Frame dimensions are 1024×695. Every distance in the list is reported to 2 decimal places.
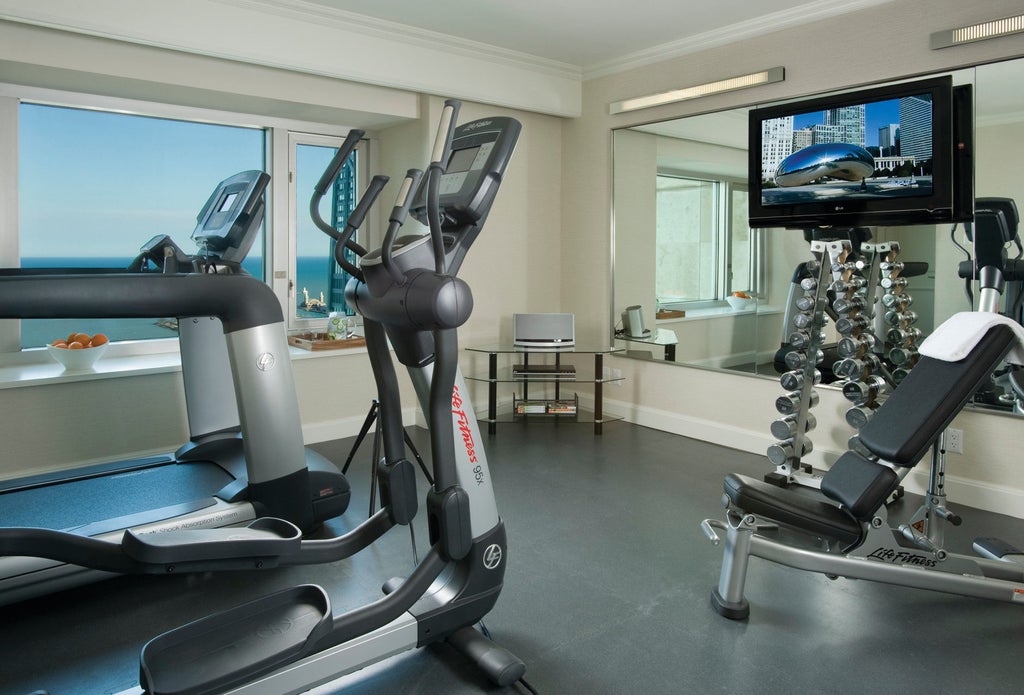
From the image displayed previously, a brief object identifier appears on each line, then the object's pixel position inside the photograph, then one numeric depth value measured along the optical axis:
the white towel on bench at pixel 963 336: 2.40
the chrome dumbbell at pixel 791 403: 3.82
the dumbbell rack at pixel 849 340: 3.62
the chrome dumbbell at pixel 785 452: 3.77
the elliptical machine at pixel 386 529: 1.82
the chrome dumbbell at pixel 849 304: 3.62
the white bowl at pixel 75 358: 3.79
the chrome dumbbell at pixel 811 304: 3.77
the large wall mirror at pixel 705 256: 3.67
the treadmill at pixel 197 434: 2.32
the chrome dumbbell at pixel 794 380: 3.82
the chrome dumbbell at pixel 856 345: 3.62
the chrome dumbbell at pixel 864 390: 3.59
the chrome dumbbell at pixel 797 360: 3.82
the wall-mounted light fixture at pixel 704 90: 4.20
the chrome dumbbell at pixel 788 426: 3.81
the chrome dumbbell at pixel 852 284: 3.63
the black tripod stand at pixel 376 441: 3.01
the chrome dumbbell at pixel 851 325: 3.60
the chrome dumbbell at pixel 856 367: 3.58
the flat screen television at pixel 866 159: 3.37
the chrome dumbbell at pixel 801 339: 3.83
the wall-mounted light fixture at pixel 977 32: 3.22
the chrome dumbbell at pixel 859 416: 3.53
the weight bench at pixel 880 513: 2.39
